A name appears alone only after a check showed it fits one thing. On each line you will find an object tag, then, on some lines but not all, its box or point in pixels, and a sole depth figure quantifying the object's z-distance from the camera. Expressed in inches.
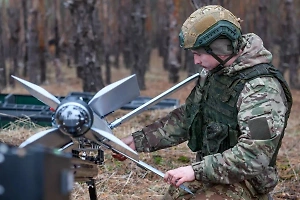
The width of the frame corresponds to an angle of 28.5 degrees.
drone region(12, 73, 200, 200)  118.6
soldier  137.2
